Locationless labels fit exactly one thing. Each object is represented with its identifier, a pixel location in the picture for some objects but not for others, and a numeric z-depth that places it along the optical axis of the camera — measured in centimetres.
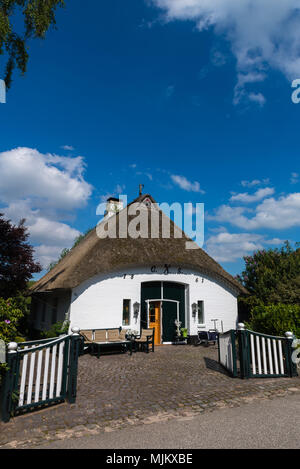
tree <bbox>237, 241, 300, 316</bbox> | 1802
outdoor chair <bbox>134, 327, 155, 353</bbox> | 1283
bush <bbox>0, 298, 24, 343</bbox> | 552
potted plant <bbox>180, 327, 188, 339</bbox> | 1622
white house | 1455
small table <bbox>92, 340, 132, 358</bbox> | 1161
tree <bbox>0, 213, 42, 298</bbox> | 1419
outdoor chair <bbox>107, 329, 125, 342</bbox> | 1292
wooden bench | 1225
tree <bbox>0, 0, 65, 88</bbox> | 773
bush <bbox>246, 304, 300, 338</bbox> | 945
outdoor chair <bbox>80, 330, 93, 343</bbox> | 1241
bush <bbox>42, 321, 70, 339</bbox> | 1373
